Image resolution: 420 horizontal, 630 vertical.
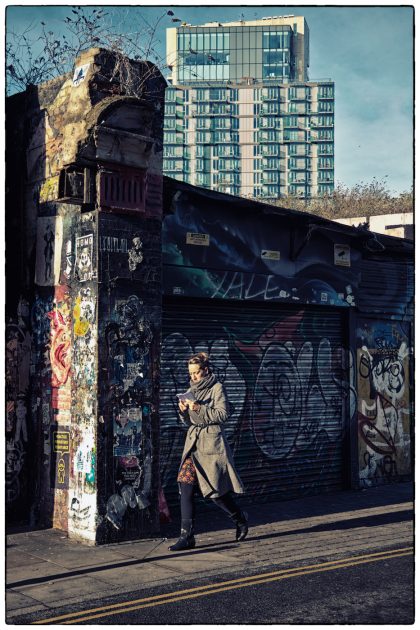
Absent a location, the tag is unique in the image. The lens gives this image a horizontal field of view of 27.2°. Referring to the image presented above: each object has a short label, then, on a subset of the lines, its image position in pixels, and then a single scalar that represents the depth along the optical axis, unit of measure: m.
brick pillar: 9.93
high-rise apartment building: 195.50
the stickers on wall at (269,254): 12.86
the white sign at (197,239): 11.82
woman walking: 9.45
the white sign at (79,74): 10.28
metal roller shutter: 11.74
